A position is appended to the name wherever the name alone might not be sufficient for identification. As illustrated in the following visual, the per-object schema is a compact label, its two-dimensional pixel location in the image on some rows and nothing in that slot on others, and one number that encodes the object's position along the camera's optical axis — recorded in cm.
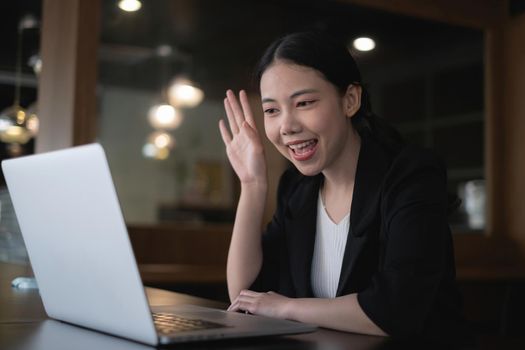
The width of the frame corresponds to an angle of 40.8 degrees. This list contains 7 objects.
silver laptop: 88
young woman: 121
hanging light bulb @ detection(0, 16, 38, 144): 355
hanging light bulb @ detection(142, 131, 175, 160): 909
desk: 92
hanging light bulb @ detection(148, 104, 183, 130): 751
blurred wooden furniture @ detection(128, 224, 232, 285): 386
